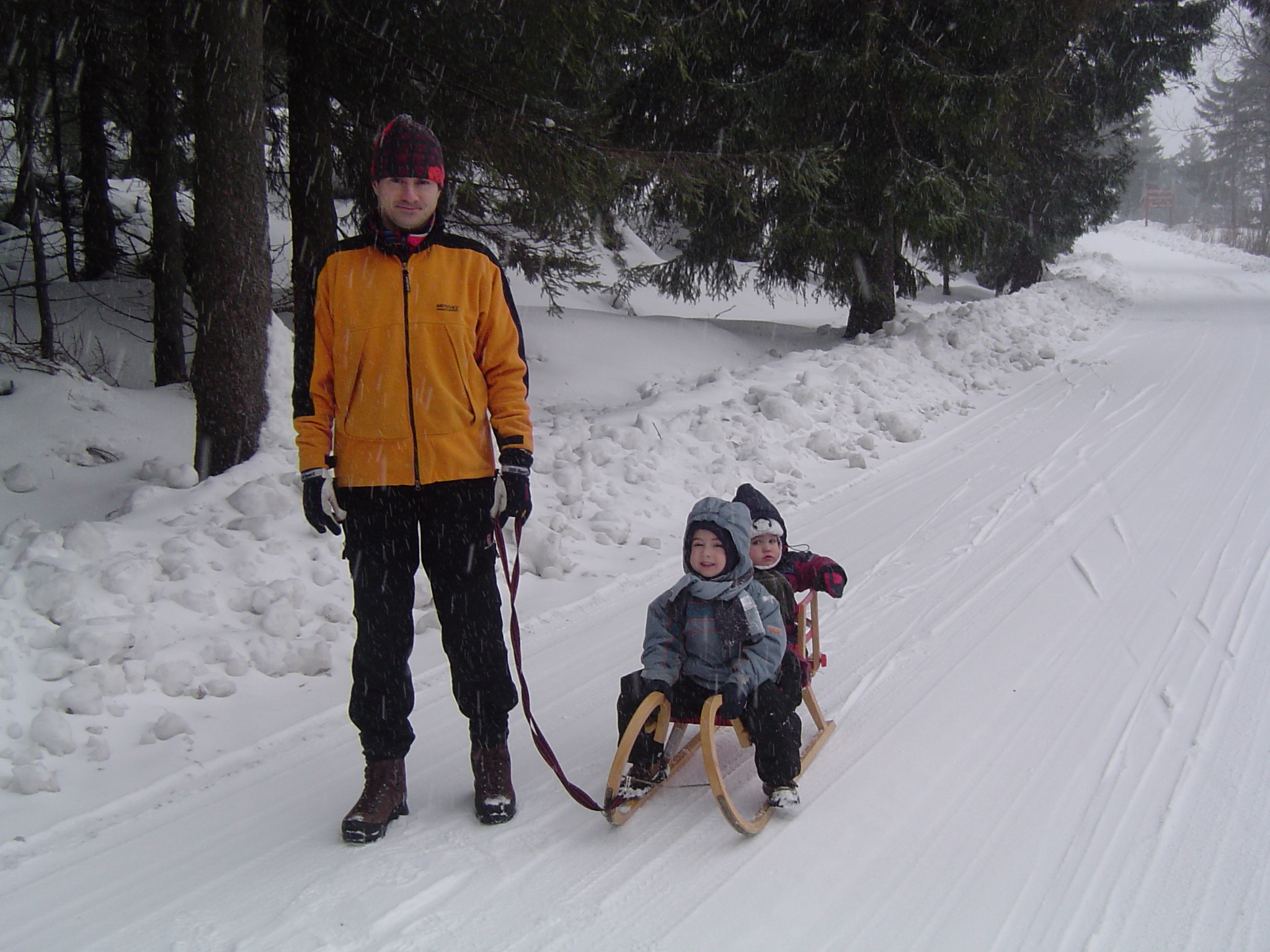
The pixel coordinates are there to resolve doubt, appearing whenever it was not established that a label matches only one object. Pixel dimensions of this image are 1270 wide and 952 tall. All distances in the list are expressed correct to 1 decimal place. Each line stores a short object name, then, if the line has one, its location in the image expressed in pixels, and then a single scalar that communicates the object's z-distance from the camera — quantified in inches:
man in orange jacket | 108.3
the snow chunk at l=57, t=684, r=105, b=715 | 140.2
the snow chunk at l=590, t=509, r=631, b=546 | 224.4
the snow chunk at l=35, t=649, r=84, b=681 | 144.2
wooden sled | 107.5
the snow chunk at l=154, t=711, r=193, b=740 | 140.5
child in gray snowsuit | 115.3
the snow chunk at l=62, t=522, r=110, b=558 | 172.6
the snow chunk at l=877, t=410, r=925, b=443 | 317.7
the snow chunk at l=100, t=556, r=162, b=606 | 164.6
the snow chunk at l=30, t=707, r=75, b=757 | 132.7
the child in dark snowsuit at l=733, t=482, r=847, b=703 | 135.9
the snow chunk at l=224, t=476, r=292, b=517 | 202.1
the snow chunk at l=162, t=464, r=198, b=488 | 225.8
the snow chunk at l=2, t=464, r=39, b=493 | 237.5
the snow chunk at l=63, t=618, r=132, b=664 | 149.1
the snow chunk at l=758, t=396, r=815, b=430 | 308.0
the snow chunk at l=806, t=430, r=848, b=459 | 294.5
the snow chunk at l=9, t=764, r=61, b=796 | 125.2
